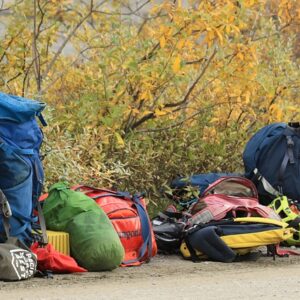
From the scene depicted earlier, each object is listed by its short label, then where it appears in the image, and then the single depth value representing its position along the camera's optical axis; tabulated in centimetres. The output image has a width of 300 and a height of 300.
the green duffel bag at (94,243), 1206
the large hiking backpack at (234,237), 1321
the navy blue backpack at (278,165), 1566
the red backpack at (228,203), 1401
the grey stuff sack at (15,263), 1103
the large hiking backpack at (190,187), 1576
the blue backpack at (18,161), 1170
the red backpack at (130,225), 1307
